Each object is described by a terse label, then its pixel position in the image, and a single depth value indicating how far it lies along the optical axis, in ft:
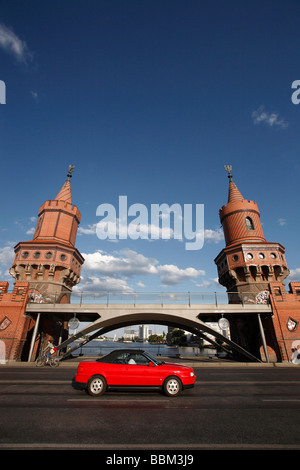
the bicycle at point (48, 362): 58.57
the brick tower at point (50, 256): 90.84
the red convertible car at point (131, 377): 24.07
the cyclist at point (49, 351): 58.28
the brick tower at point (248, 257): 91.01
